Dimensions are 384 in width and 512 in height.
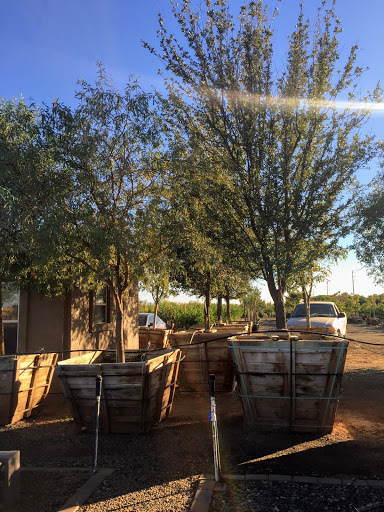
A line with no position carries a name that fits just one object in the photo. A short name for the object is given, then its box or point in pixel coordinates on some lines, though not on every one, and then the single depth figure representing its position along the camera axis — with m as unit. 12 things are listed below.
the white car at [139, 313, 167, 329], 17.88
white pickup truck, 14.25
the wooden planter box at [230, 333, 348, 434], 5.80
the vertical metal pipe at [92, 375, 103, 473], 4.82
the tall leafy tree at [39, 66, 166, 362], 6.18
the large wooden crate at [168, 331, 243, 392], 8.57
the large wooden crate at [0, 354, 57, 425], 6.82
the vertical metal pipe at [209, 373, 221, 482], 4.39
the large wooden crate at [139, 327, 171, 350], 11.04
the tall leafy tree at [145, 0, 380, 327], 7.61
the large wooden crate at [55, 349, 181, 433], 6.01
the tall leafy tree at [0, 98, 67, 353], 6.03
